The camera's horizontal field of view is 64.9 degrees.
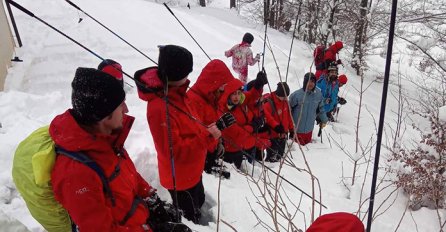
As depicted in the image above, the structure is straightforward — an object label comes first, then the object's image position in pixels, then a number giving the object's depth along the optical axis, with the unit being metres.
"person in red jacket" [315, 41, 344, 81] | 7.84
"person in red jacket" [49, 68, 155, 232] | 1.89
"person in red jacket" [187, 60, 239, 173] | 4.03
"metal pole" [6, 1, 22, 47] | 7.70
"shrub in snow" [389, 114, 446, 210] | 4.92
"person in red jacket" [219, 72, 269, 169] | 4.40
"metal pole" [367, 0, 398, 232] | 1.14
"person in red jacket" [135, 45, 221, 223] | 2.83
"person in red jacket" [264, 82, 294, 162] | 5.46
